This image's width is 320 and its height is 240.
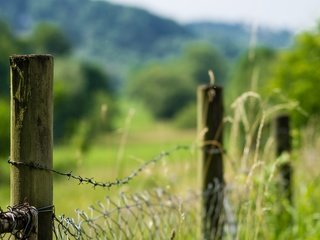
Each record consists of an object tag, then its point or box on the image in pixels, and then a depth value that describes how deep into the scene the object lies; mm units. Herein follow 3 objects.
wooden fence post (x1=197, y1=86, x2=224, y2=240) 7081
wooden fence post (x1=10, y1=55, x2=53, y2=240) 3838
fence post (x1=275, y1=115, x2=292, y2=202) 9573
